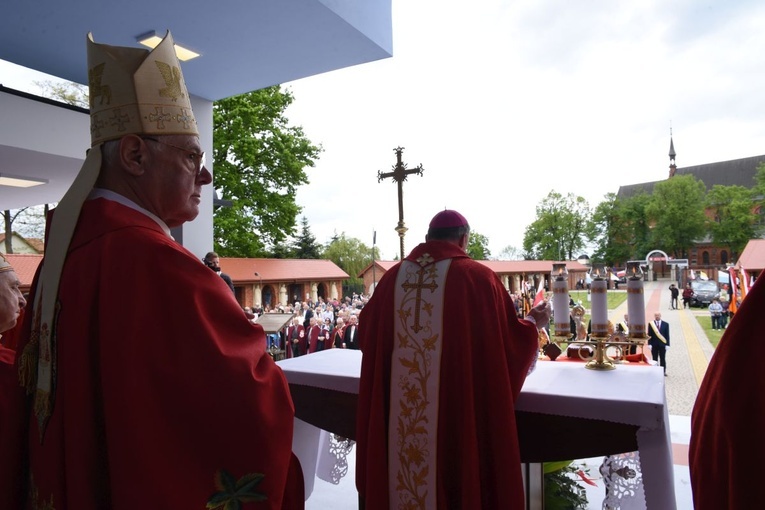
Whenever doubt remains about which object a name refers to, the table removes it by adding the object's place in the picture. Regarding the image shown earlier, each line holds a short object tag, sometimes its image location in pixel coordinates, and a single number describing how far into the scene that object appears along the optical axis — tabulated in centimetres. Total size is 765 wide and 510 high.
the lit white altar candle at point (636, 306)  240
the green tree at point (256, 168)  1534
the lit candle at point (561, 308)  260
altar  195
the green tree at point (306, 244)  3300
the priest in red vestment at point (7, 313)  163
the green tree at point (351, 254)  2447
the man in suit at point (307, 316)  1349
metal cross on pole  421
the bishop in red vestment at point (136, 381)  98
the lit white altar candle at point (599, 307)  252
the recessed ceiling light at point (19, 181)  668
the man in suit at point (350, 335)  1104
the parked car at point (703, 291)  1886
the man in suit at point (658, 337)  873
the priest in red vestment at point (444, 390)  216
